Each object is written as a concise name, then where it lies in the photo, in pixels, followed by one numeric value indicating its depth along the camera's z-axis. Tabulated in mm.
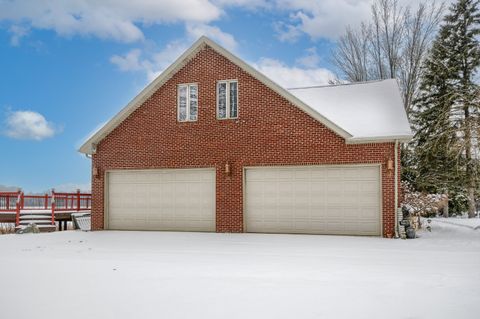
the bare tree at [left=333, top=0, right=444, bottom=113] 27828
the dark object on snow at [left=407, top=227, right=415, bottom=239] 14484
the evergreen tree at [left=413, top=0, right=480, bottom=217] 26188
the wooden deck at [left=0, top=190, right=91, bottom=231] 20670
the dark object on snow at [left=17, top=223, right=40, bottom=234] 18094
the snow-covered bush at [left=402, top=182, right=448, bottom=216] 19923
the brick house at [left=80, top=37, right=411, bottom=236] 14906
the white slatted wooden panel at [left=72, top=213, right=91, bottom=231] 20734
